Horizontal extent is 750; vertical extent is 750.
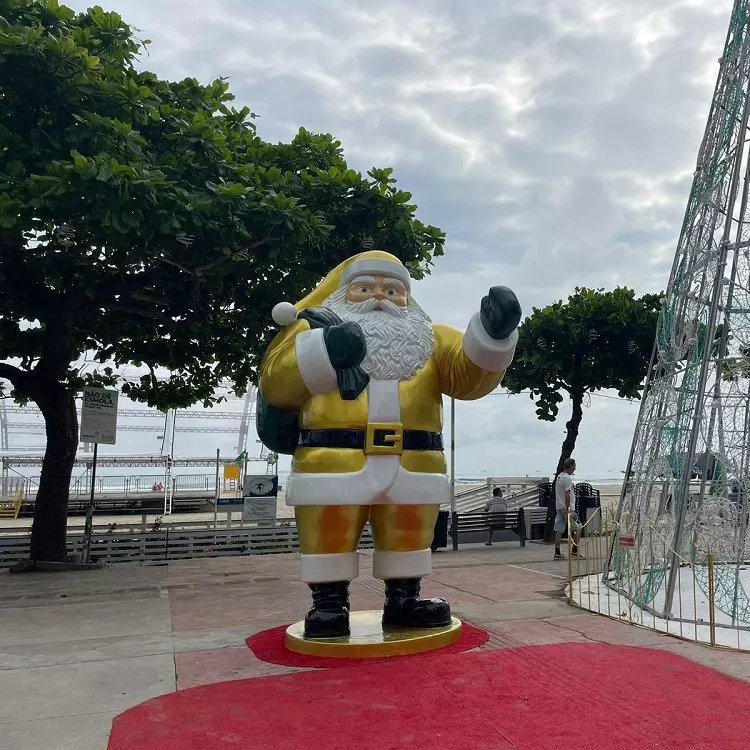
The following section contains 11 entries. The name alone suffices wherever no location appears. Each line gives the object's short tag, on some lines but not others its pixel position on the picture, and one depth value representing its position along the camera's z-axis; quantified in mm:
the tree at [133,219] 7445
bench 13612
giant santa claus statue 4934
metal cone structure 6301
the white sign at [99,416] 10211
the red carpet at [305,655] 4695
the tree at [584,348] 14969
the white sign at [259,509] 13469
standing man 11070
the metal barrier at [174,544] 11352
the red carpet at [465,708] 3281
